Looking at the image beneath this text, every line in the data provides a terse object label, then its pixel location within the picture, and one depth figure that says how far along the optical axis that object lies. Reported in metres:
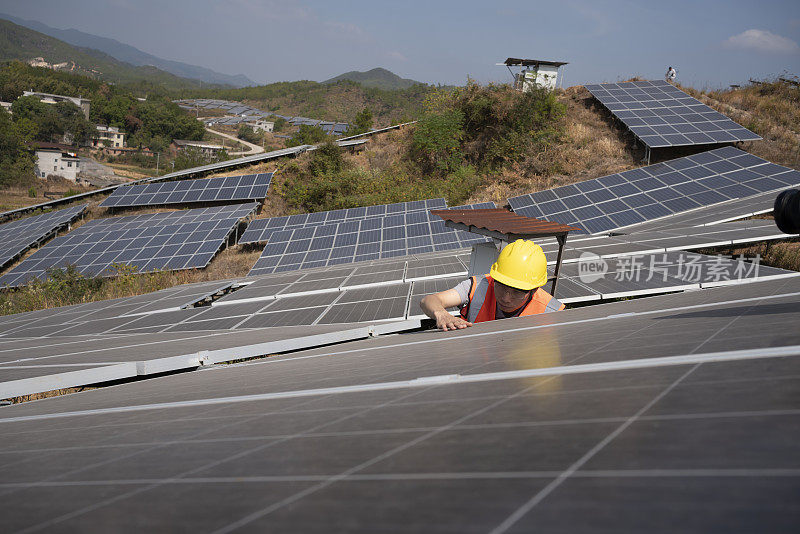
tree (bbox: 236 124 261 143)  118.95
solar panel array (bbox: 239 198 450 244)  23.92
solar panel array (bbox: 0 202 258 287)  22.83
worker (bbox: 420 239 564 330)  5.96
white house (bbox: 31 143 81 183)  77.94
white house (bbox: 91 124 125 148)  106.65
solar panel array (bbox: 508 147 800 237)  18.91
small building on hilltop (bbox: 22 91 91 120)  108.81
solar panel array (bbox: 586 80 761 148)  25.09
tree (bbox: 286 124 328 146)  53.03
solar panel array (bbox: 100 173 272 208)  31.62
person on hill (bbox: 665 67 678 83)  36.56
